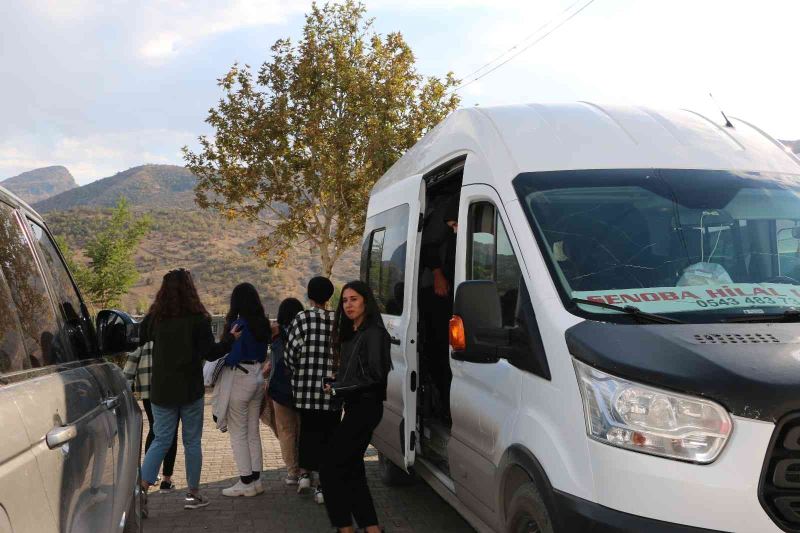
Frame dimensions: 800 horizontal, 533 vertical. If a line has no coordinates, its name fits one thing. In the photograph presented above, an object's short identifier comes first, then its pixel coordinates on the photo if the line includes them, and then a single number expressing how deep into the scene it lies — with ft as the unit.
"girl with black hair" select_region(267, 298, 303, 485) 25.43
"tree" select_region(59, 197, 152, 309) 79.82
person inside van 22.11
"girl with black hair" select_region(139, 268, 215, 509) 22.84
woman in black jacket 19.08
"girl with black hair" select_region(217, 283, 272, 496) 24.14
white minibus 10.57
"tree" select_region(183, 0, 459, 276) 66.49
